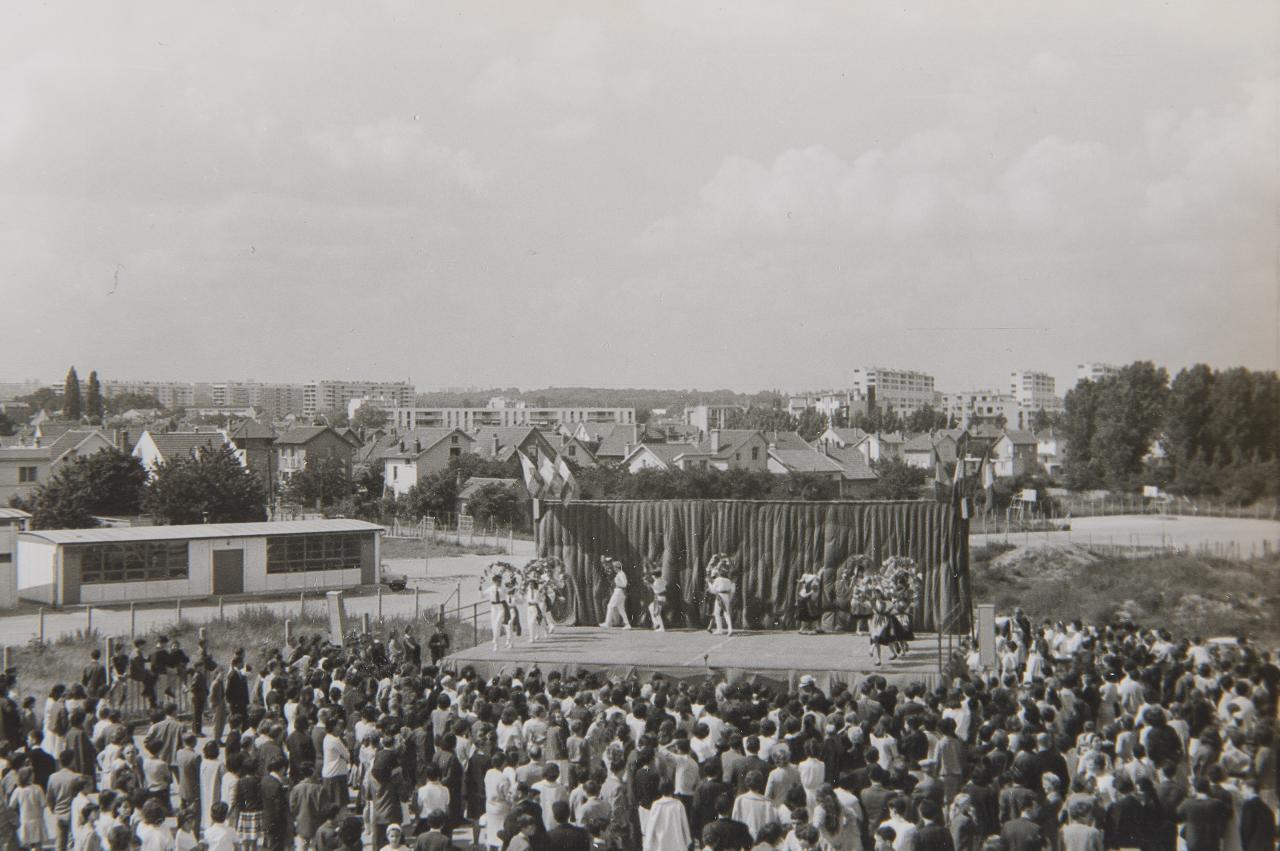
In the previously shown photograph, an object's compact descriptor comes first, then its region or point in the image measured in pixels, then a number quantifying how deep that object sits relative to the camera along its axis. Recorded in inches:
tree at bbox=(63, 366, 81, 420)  4635.8
